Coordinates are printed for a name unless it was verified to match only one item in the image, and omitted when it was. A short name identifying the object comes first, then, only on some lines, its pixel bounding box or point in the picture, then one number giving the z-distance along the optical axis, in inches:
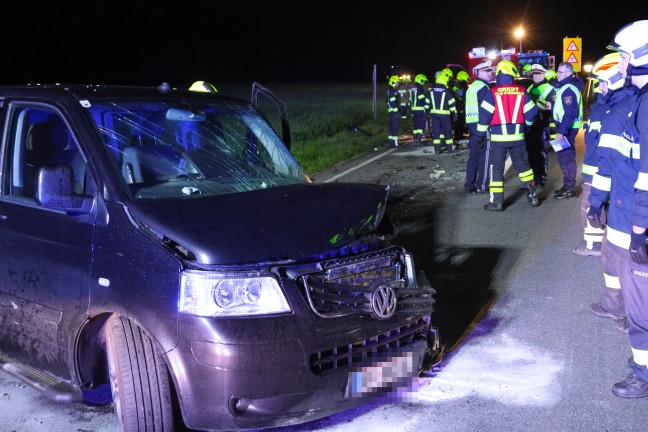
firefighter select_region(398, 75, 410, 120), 788.0
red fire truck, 986.7
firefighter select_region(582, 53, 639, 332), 173.8
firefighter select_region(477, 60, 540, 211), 378.0
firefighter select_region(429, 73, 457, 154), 605.9
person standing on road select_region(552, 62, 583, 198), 377.7
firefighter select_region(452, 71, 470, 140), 743.0
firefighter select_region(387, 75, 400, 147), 685.9
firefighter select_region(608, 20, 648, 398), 158.7
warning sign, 937.1
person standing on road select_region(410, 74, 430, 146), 693.3
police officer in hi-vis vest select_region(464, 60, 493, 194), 421.4
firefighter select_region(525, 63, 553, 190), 461.4
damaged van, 126.1
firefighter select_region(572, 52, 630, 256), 220.1
